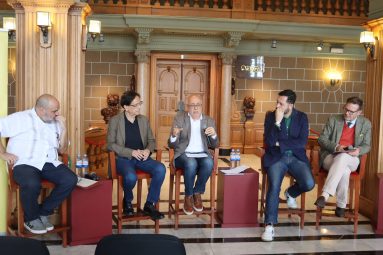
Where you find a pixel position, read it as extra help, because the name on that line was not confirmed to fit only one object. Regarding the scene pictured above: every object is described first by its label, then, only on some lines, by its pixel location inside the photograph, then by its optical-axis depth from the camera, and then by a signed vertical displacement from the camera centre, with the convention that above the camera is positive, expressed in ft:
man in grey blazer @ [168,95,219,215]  15.71 -1.76
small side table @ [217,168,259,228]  15.86 -3.50
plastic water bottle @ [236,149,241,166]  16.83 -2.18
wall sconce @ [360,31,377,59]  17.84 +2.13
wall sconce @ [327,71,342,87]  37.17 +1.55
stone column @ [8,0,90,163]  14.71 +1.24
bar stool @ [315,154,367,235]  15.55 -3.06
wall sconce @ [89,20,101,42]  22.12 +3.07
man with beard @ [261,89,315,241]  15.40 -1.67
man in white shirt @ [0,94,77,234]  12.92 -1.88
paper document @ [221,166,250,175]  15.93 -2.58
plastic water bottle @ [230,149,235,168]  16.66 -2.21
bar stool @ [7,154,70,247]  13.07 -3.51
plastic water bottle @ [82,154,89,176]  14.86 -2.24
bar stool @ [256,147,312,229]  15.90 -3.84
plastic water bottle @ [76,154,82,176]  14.82 -2.27
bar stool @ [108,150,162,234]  14.61 -3.26
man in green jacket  15.52 -1.69
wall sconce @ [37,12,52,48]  14.16 +1.97
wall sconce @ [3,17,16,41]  26.86 +3.88
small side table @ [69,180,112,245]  13.67 -3.53
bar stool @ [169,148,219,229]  15.60 -3.07
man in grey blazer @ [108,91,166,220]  14.98 -1.82
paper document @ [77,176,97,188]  13.55 -2.62
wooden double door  36.01 +0.58
